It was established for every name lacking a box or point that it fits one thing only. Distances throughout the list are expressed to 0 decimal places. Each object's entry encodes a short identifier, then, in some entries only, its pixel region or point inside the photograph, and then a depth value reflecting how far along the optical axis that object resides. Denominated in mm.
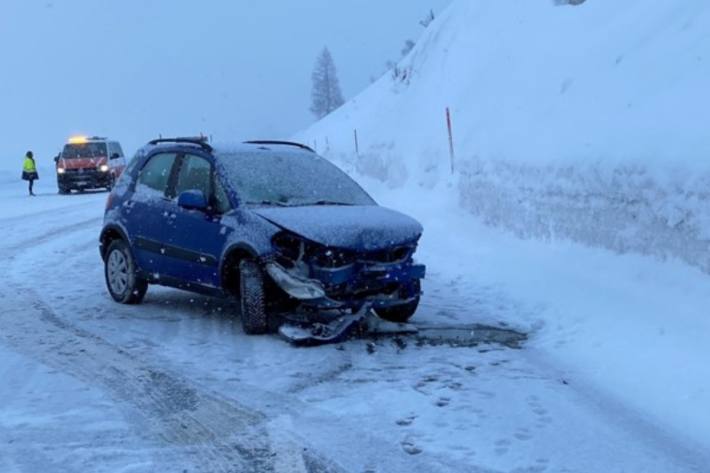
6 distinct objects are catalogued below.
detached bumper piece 6887
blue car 6902
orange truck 32125
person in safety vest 32903
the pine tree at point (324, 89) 114000
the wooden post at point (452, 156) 16959
